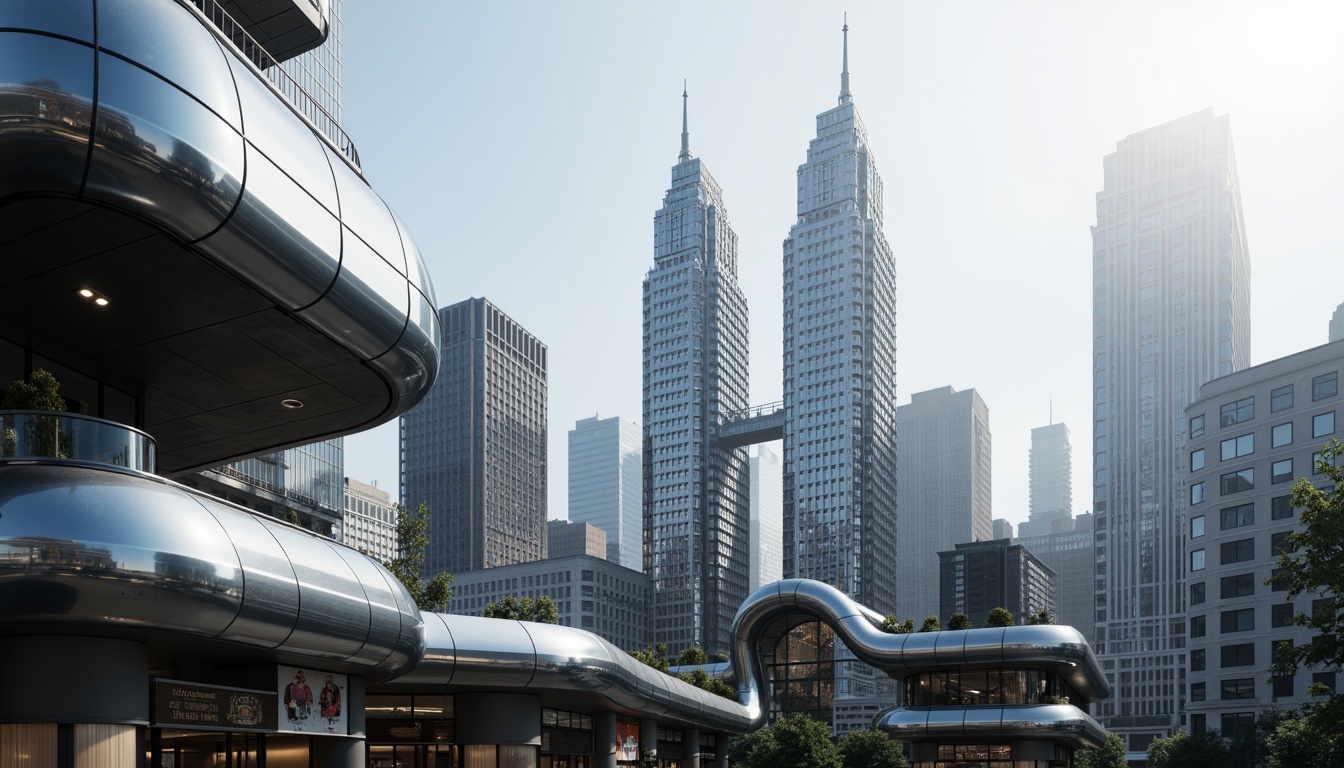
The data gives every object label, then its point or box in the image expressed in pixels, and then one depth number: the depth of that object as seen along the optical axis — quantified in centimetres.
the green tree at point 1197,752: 8044
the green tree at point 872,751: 5991
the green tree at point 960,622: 5710
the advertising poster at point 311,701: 2100
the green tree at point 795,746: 5403
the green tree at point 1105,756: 8797
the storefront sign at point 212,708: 1758
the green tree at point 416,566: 3769
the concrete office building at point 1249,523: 8512
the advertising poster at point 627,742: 3938
